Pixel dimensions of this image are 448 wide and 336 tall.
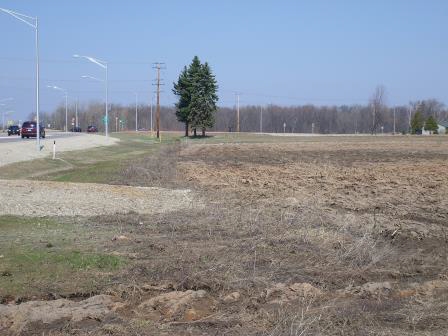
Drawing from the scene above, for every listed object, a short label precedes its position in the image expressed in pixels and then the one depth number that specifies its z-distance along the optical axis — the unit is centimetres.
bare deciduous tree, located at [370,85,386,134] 17608
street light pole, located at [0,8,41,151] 4384
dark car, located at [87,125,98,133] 13688
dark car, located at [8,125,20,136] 9231
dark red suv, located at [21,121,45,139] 6869
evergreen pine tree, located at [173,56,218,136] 9794
